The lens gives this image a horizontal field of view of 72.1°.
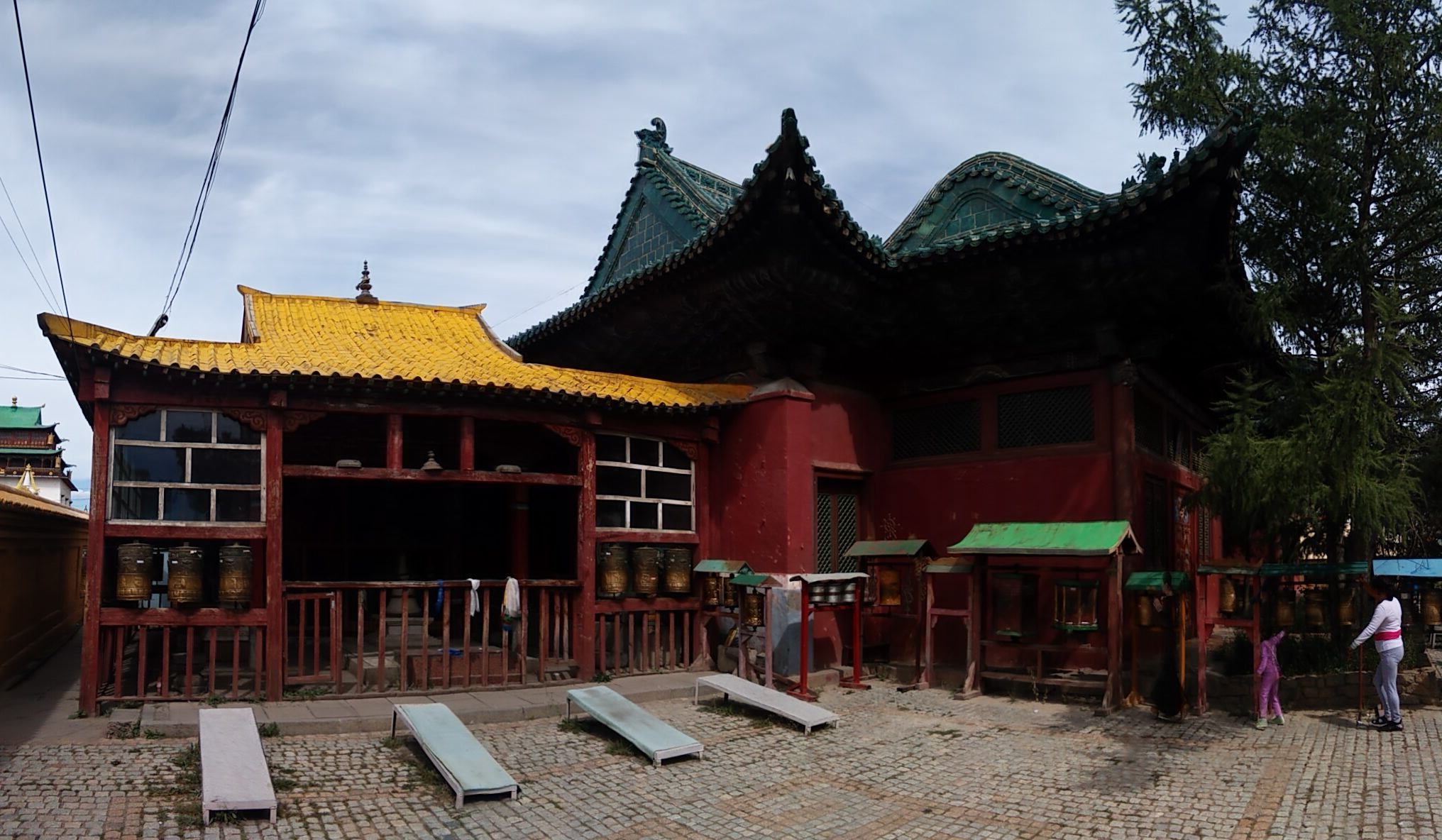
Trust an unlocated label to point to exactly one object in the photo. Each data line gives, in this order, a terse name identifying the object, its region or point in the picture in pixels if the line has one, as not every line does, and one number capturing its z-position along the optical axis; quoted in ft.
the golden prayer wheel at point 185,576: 28.21
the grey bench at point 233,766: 19.42
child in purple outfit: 27.50
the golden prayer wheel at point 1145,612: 30.78
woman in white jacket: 26.50
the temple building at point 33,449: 120.26
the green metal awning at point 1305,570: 29.14
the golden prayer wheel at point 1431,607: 31.81
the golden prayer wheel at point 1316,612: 30.35
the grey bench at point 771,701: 28.22
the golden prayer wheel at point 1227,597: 29.17
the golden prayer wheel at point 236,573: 28.43
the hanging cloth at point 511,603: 32.12
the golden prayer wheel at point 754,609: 33.50
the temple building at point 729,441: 28.96
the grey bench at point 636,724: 24.75
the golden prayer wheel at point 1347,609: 31.24
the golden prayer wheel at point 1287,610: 30.27
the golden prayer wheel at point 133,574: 27.63
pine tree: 28.76
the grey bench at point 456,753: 21.36
